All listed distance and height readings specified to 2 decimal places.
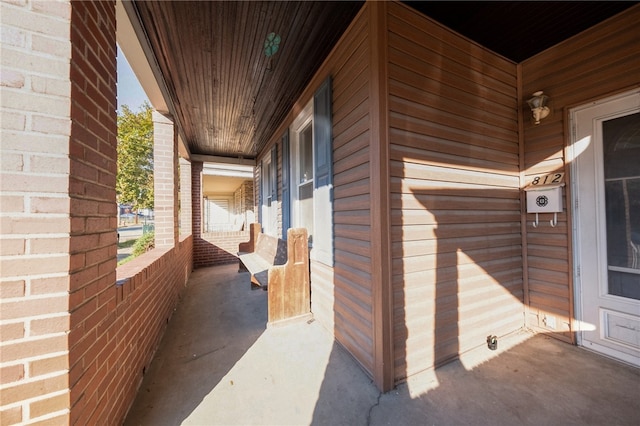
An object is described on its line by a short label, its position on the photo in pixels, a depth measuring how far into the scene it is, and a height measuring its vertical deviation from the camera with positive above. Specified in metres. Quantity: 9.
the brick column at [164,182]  3.29 +0.50
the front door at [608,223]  2.05 -0.09
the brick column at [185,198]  5.75 +0.50
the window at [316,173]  2.58 +0.57
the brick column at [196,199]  6.38 +0.52
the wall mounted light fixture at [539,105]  2.42 +1.12
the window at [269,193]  4.99 +0.56
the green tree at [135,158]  9.85 +2.54
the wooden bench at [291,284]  2.85 -0.83
